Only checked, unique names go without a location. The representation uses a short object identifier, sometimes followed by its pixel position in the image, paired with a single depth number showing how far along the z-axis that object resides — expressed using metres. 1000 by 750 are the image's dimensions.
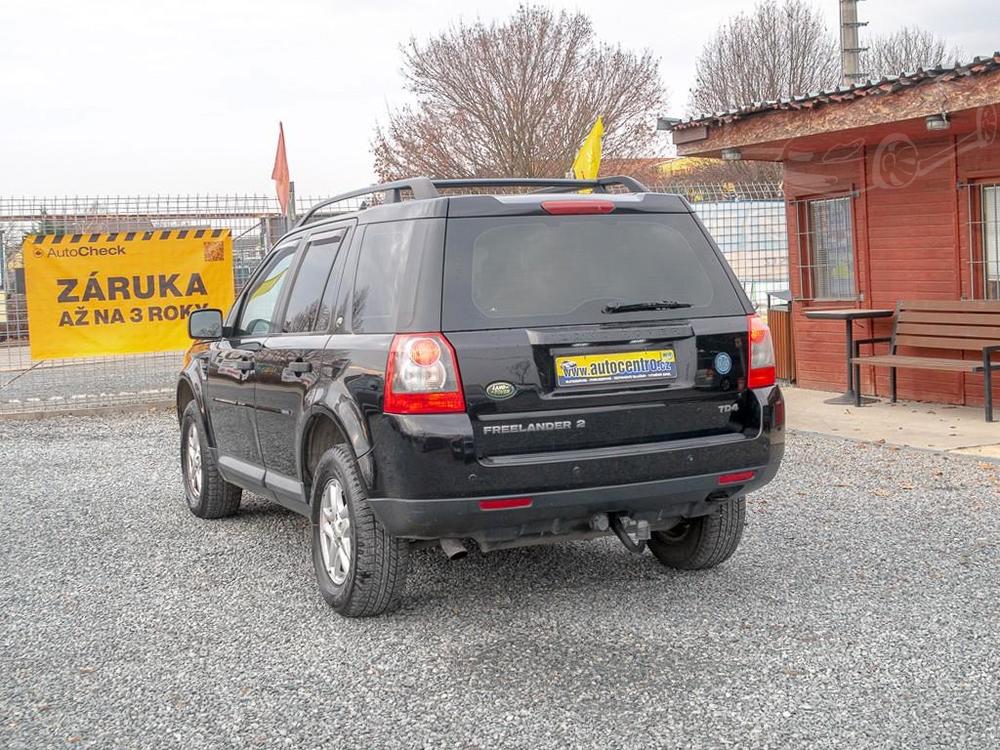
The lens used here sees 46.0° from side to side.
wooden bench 10.09
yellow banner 12.73
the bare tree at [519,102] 29.58
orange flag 14.26
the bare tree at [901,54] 43.56
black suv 4.44
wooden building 10.05
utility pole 23.28
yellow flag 12.86
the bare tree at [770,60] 42.75
